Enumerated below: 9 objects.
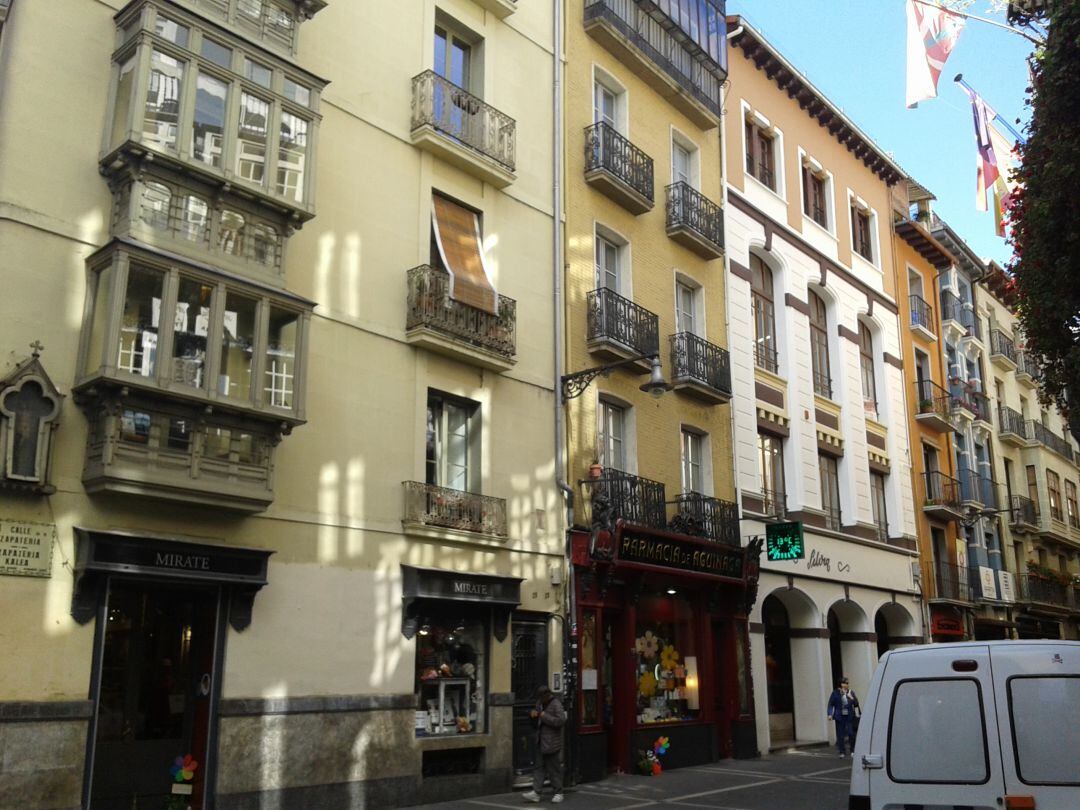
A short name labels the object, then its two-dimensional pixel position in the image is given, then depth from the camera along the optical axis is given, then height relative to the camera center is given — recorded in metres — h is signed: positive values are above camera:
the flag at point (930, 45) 20.73 +11.89
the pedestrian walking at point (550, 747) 15.25 -1.06
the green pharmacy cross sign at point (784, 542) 22.72 +2.71
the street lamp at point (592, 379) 16.98 +4.87
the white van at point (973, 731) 6.83 -0.39
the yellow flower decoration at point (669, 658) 20.45 +0.24
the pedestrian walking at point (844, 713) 22.53 -0.87
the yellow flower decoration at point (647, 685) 19.72 -0.25
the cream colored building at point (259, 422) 11.67 +3.08
